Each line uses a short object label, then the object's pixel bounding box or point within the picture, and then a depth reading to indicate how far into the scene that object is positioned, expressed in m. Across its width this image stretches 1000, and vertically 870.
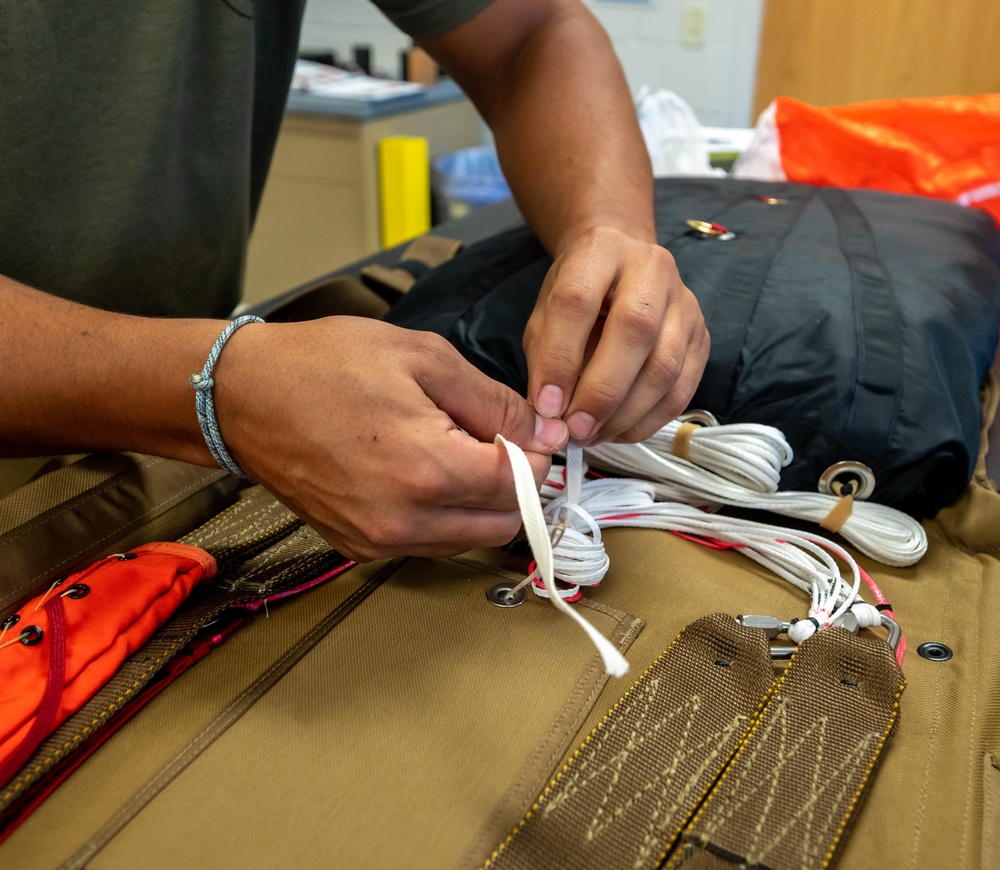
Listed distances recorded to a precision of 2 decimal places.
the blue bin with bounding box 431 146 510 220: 2.12
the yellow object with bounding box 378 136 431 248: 2.14
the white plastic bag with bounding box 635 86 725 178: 1.41
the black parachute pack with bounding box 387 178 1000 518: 0.67
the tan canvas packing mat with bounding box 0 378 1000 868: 0.44
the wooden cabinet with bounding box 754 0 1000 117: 1.88
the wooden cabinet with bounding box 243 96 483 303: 2.17
